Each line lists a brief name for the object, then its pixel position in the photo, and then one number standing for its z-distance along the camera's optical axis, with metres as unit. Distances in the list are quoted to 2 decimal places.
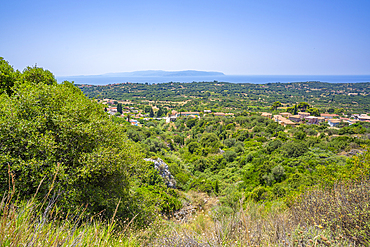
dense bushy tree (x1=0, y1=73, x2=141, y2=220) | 4.22
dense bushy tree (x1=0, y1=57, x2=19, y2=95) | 8.39
